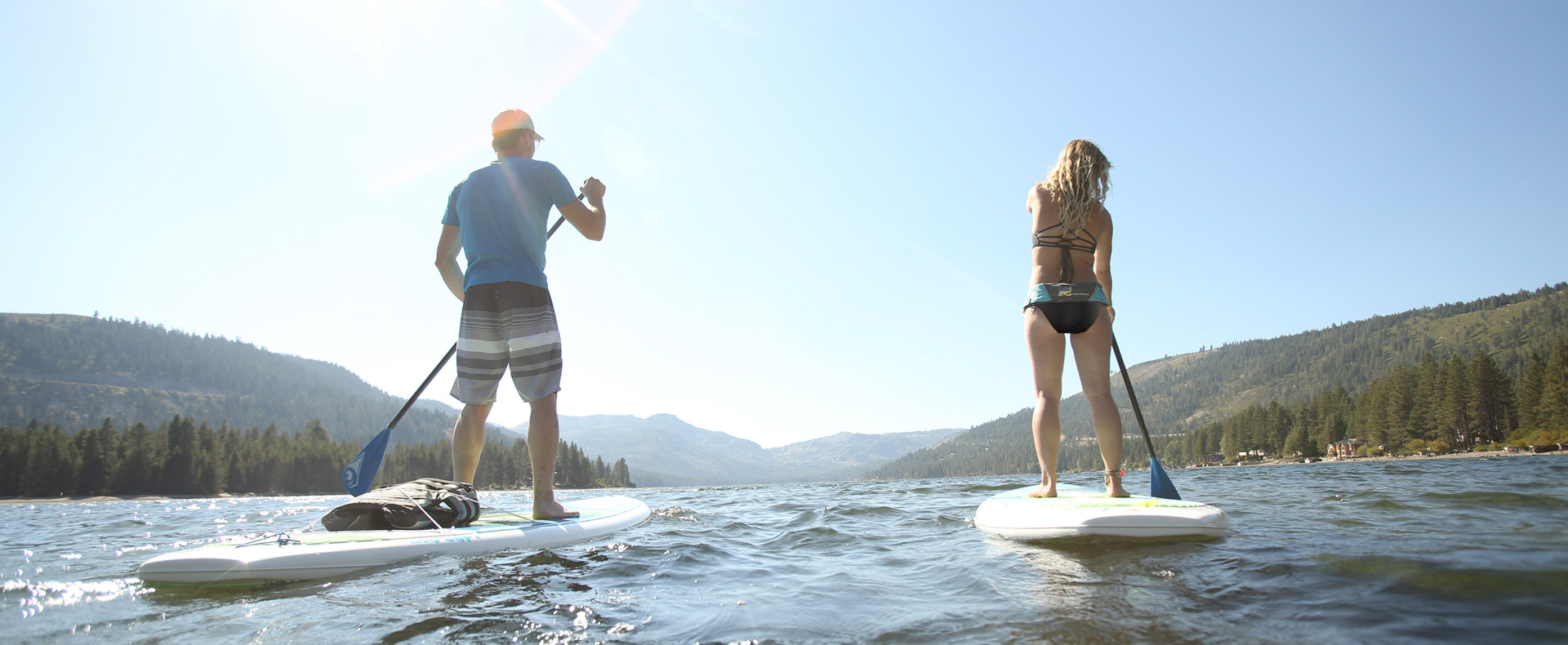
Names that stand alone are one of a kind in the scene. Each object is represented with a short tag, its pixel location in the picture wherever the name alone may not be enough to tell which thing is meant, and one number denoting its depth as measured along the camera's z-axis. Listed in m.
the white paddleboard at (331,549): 3.34
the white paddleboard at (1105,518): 4.05
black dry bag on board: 4.64
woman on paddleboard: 5.50
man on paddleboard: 5.49
